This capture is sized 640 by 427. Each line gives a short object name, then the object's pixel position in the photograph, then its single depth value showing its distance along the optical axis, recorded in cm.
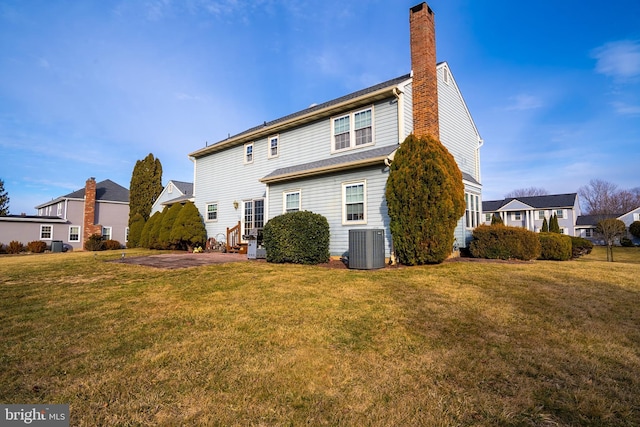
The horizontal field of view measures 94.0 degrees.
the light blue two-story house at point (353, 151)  1138
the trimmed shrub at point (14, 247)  2355
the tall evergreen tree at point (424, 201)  909
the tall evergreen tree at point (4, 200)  4019
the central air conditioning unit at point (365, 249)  915
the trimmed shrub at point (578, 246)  1530
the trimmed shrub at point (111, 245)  2471
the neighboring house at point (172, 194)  2197
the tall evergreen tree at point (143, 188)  2725
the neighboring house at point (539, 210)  4188
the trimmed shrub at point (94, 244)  2347
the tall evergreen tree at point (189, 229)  1755
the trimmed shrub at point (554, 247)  1245
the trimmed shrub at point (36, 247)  2423
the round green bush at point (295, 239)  1034
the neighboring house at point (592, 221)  4231
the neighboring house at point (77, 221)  2572
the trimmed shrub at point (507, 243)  1089
